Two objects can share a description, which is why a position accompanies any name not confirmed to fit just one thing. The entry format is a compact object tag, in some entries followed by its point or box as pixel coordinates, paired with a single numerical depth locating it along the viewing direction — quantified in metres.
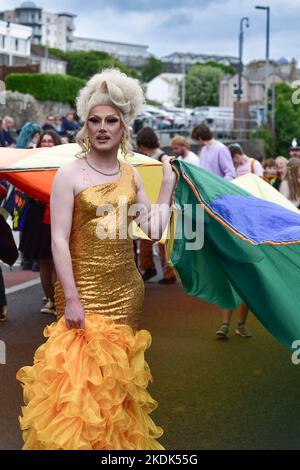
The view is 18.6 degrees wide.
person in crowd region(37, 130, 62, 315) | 9.98
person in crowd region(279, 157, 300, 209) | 10.07
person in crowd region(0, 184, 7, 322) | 9.79
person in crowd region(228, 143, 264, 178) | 13.04
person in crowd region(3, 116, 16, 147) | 17.51
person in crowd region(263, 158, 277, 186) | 14.26
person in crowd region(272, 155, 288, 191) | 13.09
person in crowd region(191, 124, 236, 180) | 12.62
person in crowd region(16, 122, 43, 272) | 10.20
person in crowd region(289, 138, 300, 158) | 13.11
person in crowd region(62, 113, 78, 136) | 19.20
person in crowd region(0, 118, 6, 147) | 15.78
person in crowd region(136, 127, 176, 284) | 12.72
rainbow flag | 5.96
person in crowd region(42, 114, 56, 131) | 18.81
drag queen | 4.52
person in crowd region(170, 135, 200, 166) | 12.89
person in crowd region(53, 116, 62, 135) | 20.71
